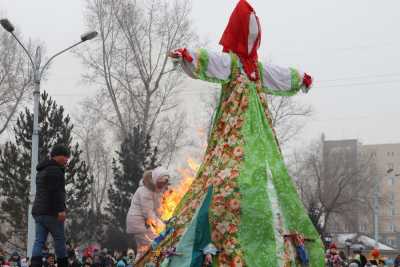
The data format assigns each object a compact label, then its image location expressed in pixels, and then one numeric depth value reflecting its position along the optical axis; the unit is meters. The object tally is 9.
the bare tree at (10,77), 33.88
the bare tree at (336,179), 45.47
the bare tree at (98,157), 41.96
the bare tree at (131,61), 30.11
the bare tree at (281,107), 33.66
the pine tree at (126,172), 24.31
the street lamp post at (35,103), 15.94
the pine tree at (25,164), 23.30
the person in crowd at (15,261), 14.47
